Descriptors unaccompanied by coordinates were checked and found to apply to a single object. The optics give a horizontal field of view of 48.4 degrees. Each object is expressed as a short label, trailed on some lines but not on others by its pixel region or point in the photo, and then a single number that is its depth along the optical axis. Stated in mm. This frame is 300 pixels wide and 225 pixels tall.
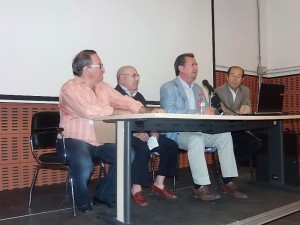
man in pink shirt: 2199
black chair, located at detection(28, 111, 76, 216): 2295
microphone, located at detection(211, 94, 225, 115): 2943
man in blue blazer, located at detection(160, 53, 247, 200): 2498
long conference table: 1939
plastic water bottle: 2667
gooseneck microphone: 2711
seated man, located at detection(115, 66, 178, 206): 2445
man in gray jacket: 3018
